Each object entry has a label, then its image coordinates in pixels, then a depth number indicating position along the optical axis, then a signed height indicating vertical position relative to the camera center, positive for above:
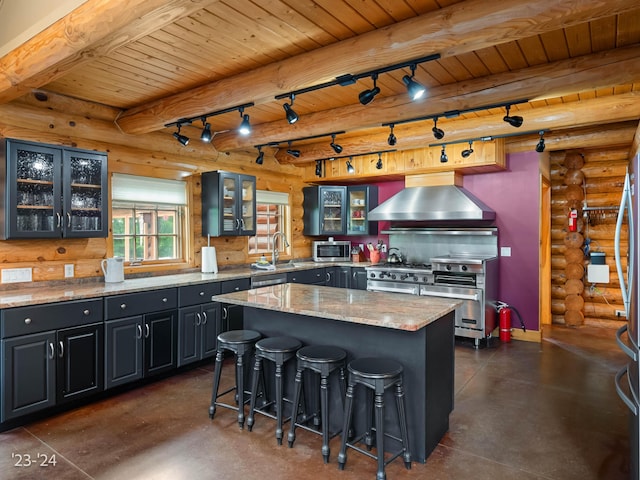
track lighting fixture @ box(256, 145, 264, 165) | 5.29 +0.98
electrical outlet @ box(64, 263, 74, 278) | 3.85 -0.34
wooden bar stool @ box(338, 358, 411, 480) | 2.35 -0.95
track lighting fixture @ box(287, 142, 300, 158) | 5.44 +1.09
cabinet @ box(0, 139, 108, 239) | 3.30 +0.37
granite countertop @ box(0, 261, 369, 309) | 3.12 -0.48
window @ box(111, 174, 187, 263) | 4.41 +0.18
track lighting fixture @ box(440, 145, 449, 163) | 5.07 +0.96
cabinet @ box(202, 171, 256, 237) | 5.00 +0.38
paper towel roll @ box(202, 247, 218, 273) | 4.93 -0.32
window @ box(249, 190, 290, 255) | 6.18 +0.24
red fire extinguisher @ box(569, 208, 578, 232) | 5.89 +0.20
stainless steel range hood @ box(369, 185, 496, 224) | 5.25 +0.37
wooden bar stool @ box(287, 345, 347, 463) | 2.56 -0.87
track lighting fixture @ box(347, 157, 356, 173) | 5.79 +0.94
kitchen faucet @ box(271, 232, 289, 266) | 5.82 -0.25
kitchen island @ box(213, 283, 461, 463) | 2.58 -0.70
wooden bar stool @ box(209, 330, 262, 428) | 3.07 -0.92
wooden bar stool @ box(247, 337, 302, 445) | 2.78 -0.87
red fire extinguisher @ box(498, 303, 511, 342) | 5.33 -1.17
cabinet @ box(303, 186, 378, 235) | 6.76 +0.41
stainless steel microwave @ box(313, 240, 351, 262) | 6.85 -0.29
